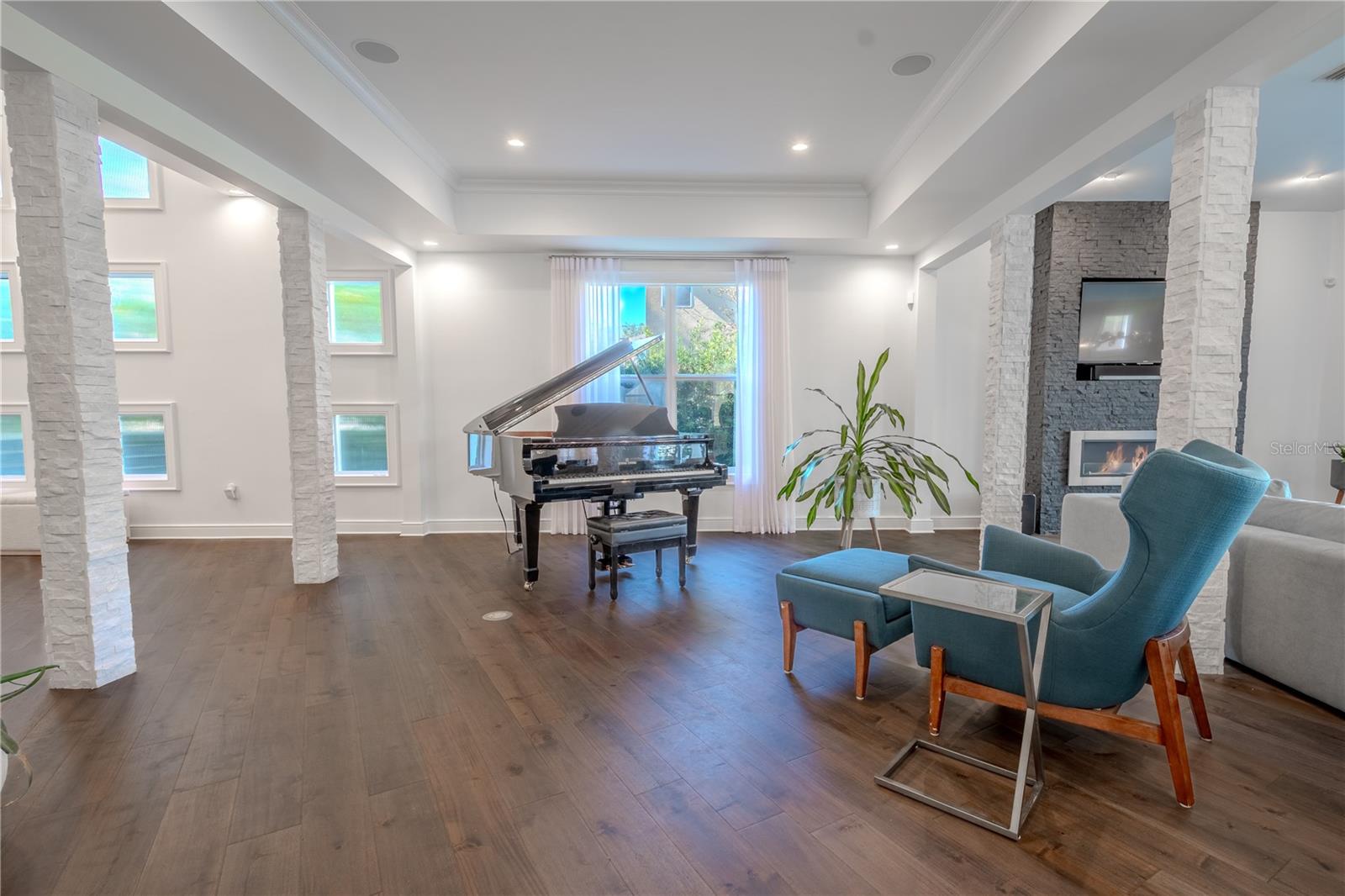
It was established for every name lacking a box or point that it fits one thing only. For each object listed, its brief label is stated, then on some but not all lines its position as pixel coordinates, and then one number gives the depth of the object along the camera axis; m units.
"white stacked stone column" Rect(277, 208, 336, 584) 4.09
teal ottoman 2.57
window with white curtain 6.13
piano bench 4.04
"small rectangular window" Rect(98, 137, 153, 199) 5.46
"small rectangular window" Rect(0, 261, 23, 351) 5.37
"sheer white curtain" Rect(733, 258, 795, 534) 5.93
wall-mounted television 5.79
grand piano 4.16
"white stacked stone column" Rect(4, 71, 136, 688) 2.49
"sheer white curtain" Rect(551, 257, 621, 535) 5.81
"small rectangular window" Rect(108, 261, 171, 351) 5.52
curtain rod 5.94
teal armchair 1.76
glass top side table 1.74
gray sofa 2.37
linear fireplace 5.84
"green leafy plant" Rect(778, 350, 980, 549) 4.41
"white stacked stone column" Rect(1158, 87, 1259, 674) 2.58
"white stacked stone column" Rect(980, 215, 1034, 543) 4.26
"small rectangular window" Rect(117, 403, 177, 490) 5.62
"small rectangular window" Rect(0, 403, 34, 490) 5.38
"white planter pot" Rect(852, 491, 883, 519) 5.93
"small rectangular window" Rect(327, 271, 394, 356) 5.80
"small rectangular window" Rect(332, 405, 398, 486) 5.85
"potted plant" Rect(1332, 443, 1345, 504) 5.67
